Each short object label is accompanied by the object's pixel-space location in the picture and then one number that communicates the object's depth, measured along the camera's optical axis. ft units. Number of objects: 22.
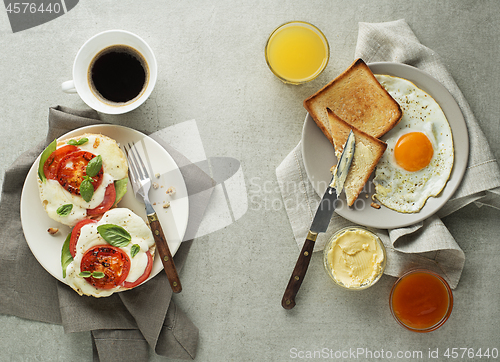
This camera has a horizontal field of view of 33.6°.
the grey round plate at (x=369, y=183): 3.34
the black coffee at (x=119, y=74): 3.32
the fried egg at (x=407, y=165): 3.35
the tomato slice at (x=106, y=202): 3.26
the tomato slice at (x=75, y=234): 3.27
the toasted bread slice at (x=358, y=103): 3.32
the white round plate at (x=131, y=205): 3.31
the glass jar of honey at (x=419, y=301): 3.38
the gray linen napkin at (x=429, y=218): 3.34
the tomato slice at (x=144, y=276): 3.28
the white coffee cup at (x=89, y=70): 3.27
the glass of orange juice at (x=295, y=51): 3.39
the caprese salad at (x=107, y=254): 3.24
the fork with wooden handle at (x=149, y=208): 3.30
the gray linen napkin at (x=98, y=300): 3.39
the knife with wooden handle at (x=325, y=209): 3.31
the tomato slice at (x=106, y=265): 3.24
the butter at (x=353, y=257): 3.38
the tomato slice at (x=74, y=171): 3.22
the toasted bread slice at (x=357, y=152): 3.31
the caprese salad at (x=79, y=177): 3.22
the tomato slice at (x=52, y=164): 3.24
